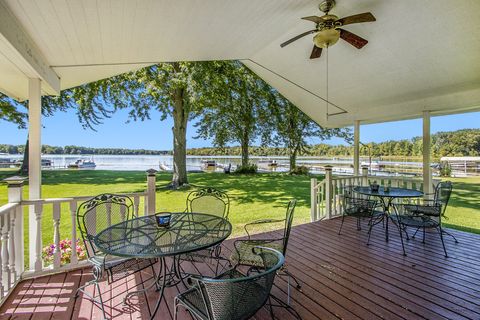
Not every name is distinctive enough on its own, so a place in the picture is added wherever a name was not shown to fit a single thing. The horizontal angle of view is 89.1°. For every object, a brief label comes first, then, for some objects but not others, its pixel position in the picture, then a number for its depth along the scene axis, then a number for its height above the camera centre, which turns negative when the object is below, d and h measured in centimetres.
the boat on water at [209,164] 2146 -53
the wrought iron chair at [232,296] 137 -83
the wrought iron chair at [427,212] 356 -85
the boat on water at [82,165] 2283 -65
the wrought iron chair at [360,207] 419 -87
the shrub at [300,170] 1653 -81
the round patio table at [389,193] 404 -60
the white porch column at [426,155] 477 +7
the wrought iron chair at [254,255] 234 -97
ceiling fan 281 +160
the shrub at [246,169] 1681 -75
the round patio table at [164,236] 197 -73
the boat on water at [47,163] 2052 -45
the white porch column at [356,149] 615 +24
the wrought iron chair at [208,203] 338 -63
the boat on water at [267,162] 2105 -41
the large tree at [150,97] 903 +257
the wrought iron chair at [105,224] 224 -76
